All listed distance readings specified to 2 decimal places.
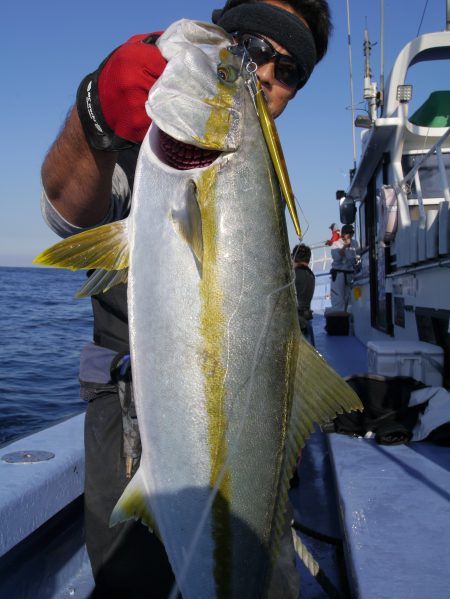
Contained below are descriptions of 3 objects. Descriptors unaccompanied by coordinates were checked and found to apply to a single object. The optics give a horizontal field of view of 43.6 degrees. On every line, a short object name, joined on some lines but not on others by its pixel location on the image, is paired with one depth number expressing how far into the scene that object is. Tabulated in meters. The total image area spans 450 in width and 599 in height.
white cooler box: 5.08
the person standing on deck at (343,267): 13.04
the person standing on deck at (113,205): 1.65
